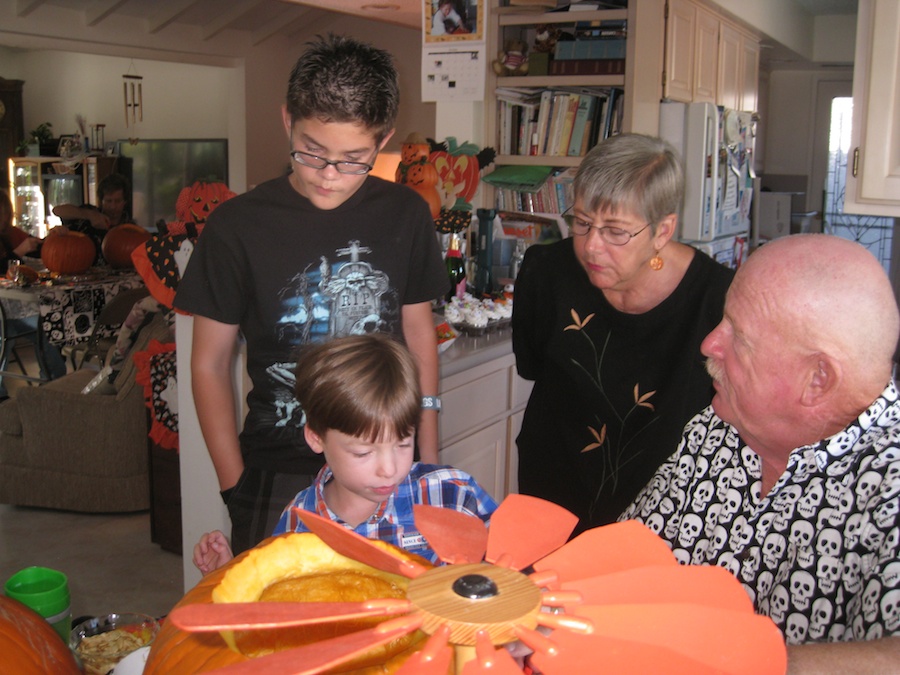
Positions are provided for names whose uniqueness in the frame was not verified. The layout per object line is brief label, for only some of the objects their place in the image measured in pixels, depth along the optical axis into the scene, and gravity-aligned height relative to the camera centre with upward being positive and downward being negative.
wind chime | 10.73 +1.25
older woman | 1.67 -0.26
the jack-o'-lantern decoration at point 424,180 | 3.11 +0.07
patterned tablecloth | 4.86 -0.63
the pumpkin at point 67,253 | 5.30 -0.35
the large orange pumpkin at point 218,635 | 0.68 -0.36
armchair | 3.75 -1.12
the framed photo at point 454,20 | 3.67 +0.78
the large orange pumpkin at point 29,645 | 0.84 -0.46
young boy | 1.24 -0.37
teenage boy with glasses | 1.43 -0.14
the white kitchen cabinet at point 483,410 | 2.75 -0.73
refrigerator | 4.52 +0.18
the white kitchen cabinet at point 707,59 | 4.34 +0.86
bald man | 0.94 -0.27
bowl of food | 1.01 -0.55
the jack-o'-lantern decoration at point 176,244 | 2.54 -0.14
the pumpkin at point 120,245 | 5.59 -0.32
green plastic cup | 1.07 -0.50
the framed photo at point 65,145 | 10.51 +0.62
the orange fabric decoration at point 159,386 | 3.28 -0.73
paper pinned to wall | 3.78 +0.57
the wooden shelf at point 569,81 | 3.96 +0.56
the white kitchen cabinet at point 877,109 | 1.81 +0.21
